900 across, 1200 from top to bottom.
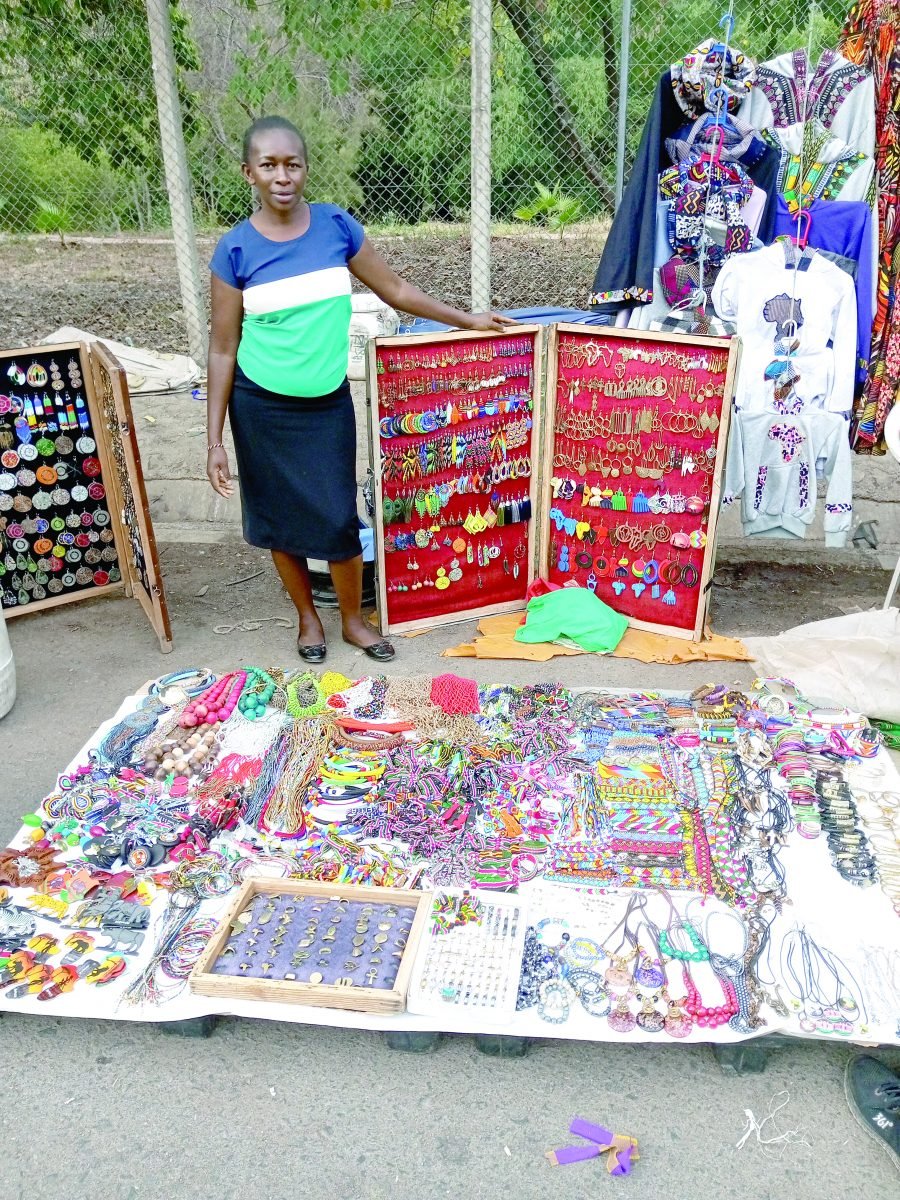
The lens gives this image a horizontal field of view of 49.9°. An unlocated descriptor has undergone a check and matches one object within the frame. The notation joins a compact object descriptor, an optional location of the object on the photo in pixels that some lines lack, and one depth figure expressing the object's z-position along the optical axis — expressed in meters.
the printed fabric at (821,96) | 3.96
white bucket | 3.70
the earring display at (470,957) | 2.34
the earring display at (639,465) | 3.89
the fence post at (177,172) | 5.82
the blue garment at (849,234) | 4.02
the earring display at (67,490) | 4.12
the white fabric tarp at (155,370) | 6.34
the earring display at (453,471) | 3.98
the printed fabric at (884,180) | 3.94
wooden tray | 2.31
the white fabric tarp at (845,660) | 3.53
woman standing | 3.41
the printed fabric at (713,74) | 3.93
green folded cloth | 4.18
